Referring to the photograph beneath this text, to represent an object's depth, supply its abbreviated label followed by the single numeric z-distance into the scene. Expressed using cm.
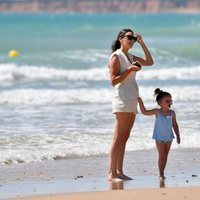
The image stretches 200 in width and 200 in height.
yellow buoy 6562
